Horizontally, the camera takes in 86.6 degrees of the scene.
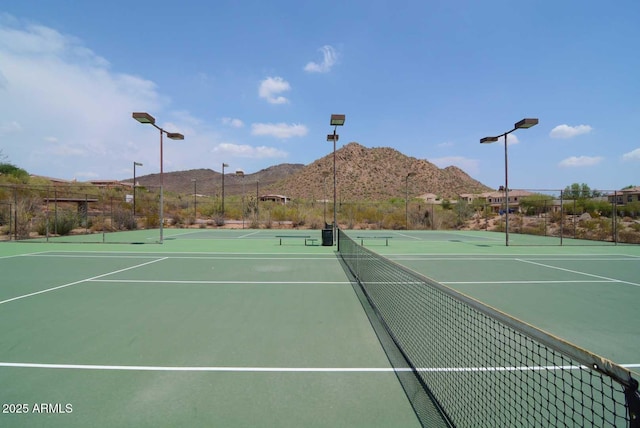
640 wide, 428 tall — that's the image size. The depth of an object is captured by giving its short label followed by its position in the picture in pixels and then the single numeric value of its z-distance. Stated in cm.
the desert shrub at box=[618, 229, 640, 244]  2100
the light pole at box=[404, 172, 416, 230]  3132
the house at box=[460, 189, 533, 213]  4919
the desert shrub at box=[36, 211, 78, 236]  2255
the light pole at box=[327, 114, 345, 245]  1512
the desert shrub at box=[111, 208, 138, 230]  2767
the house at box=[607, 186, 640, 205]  4183
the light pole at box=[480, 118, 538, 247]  1510
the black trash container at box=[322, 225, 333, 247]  1719
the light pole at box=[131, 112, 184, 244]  1511
